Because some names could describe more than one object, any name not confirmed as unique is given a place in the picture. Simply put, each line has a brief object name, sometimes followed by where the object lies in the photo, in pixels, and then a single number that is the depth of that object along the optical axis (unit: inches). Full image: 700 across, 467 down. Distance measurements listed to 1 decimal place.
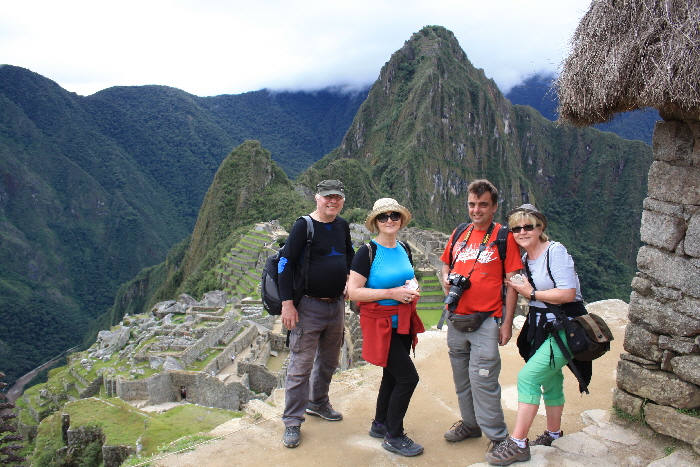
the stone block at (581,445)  121.3
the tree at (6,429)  330.6
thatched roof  110.9
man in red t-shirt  125.5
